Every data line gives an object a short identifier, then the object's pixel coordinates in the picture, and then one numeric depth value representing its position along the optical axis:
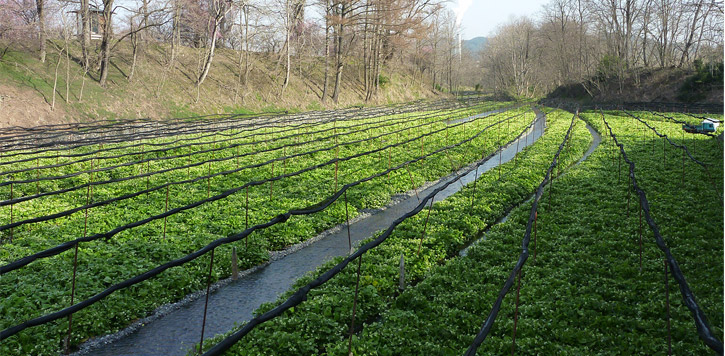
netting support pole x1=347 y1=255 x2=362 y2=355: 7.83
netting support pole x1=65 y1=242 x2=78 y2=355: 8.15
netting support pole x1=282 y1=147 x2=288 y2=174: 22.74
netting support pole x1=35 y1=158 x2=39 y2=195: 18.43
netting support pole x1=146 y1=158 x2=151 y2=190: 19.24
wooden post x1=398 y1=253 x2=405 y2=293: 10.95
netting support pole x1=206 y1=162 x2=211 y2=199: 17.67
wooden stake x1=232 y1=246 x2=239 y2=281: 11.84
